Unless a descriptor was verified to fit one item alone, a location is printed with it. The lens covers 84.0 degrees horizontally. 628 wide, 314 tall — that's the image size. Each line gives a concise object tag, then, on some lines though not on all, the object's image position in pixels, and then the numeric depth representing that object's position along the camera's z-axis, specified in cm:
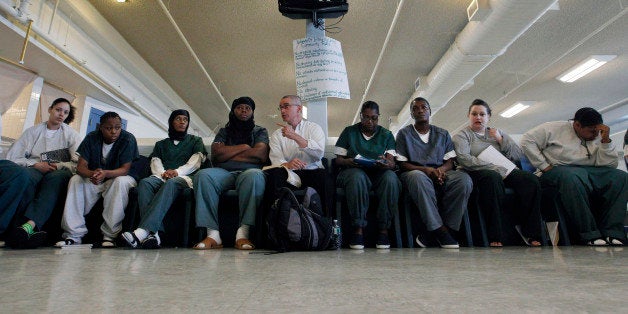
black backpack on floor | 192
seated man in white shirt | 234
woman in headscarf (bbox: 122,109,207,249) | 224
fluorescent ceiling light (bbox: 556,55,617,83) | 636
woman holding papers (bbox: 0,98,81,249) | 225
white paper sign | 288
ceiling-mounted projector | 294
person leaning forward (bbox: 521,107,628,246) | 240
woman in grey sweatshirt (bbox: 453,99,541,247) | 243
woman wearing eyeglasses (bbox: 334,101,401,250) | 231
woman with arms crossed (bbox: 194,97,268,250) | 225
